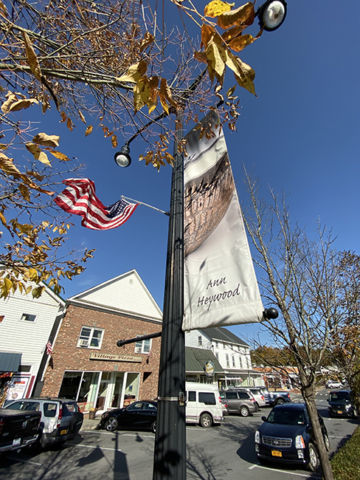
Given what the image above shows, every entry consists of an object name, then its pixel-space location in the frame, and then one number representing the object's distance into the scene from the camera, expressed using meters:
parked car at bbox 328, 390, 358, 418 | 17.39
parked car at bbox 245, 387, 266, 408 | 23.17
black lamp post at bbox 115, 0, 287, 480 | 1.80
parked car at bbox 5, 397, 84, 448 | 8.15
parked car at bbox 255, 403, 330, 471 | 6.88
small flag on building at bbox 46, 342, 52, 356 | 14.11
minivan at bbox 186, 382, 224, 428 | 13.95
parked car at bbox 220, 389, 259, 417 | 18.92
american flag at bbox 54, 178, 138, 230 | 4.13
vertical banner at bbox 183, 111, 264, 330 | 2.12
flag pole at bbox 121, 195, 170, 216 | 3.35
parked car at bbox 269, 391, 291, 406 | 25.20
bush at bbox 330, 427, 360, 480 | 5.02
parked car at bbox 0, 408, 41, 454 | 6.58
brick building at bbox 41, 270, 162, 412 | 15.02
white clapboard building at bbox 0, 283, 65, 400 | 12.88
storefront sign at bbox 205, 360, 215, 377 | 22.20
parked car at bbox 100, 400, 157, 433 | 12.16
